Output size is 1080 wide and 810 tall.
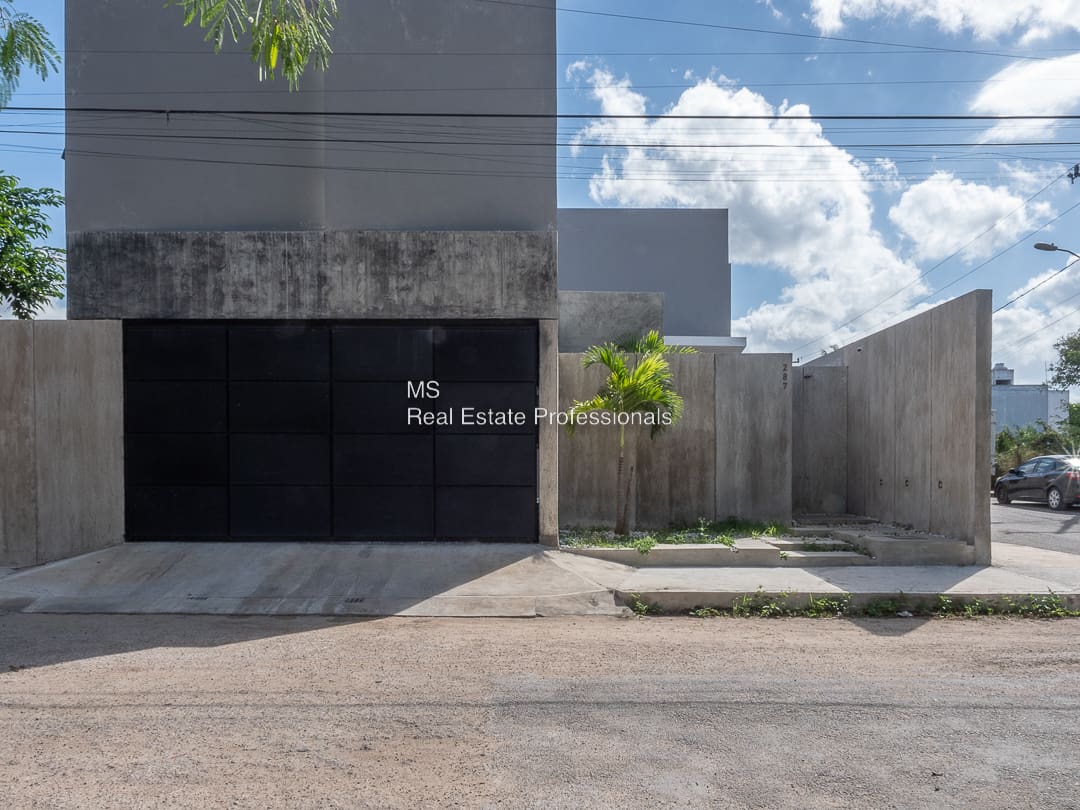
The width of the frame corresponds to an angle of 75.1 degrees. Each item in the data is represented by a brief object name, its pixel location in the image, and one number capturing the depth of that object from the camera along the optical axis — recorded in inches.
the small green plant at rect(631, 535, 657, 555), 364.8
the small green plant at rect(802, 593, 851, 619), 296.5
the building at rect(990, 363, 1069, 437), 2632.9
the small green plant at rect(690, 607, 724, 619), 294.5
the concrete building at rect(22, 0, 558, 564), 378.3
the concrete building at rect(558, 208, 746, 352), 1152.2
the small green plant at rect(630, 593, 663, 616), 299.9
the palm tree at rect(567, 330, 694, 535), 397.4
